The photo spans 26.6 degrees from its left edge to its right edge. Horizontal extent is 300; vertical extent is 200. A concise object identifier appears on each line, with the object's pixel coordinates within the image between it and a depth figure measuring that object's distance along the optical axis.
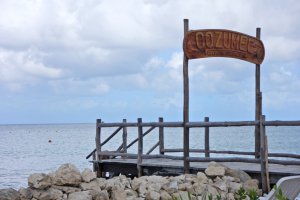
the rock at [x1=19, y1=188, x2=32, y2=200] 12.22
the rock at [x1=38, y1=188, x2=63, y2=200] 12.19
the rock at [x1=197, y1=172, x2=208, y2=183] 12.28
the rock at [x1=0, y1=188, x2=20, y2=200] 12.09
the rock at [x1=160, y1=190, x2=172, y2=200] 12.23
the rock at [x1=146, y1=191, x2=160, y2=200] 12.21
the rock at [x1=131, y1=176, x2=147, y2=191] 12.77
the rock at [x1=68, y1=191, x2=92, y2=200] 12.13
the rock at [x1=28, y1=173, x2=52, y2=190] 12.34
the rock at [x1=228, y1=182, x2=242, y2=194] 11.95
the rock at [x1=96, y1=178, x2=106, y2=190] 12.81
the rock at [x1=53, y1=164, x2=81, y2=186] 12.55
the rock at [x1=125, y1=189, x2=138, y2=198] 12.52
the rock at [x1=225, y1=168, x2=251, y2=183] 12.38
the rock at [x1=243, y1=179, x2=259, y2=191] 11.75
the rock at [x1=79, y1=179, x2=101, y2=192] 12.60
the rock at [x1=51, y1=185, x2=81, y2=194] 12.52
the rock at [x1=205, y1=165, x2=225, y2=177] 12.42
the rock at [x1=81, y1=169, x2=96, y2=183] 12.79
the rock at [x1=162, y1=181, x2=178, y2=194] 12.38
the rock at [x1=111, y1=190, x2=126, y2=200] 12.38
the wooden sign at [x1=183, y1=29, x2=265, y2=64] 13.07
